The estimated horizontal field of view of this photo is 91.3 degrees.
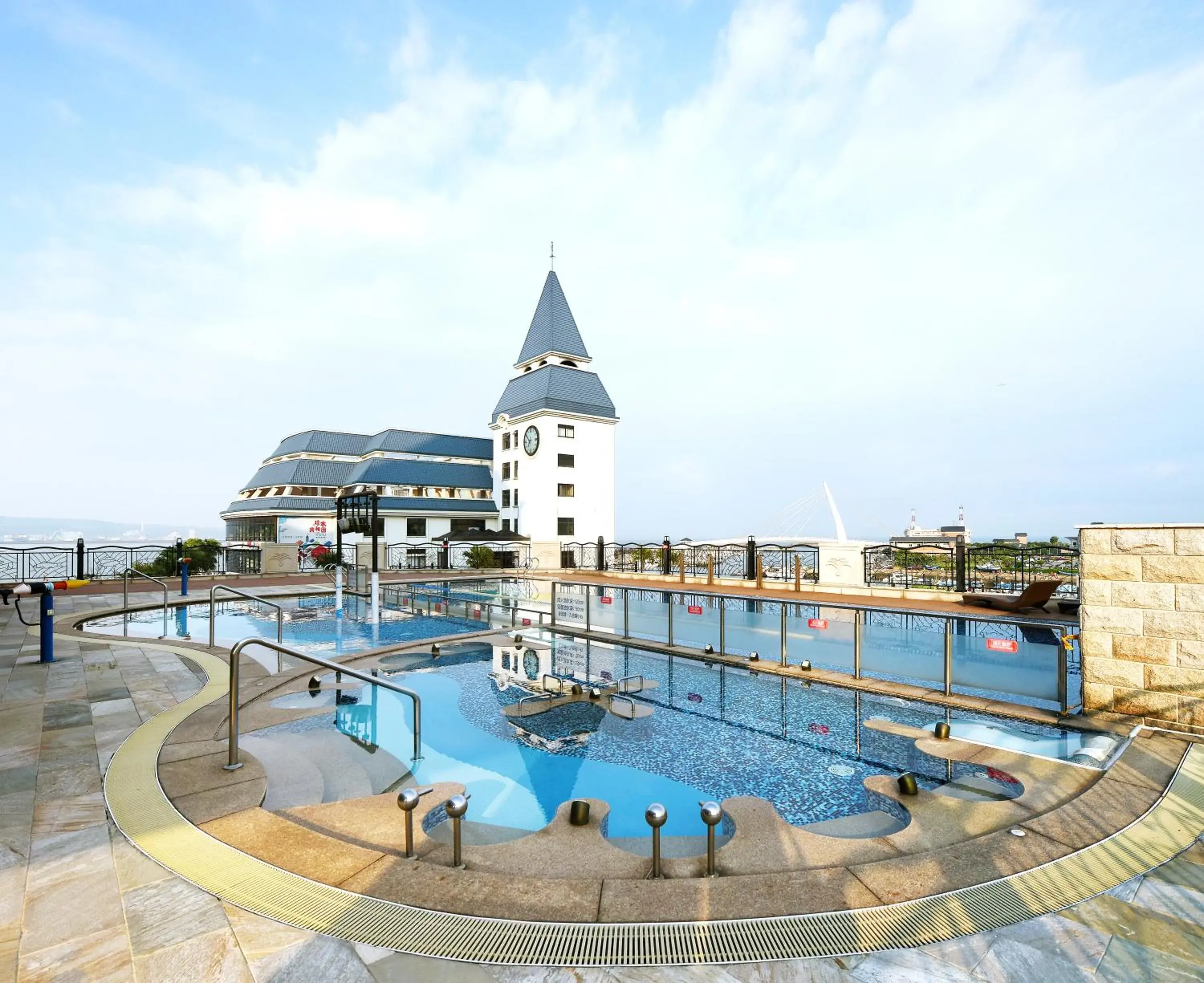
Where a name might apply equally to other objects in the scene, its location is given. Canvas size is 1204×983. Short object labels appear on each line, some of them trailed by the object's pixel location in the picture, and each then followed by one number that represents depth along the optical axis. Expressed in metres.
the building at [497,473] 39.97
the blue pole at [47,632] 8.53
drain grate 2.80
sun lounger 12.23
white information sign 12.88
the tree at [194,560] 25.38
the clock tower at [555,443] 40.50
